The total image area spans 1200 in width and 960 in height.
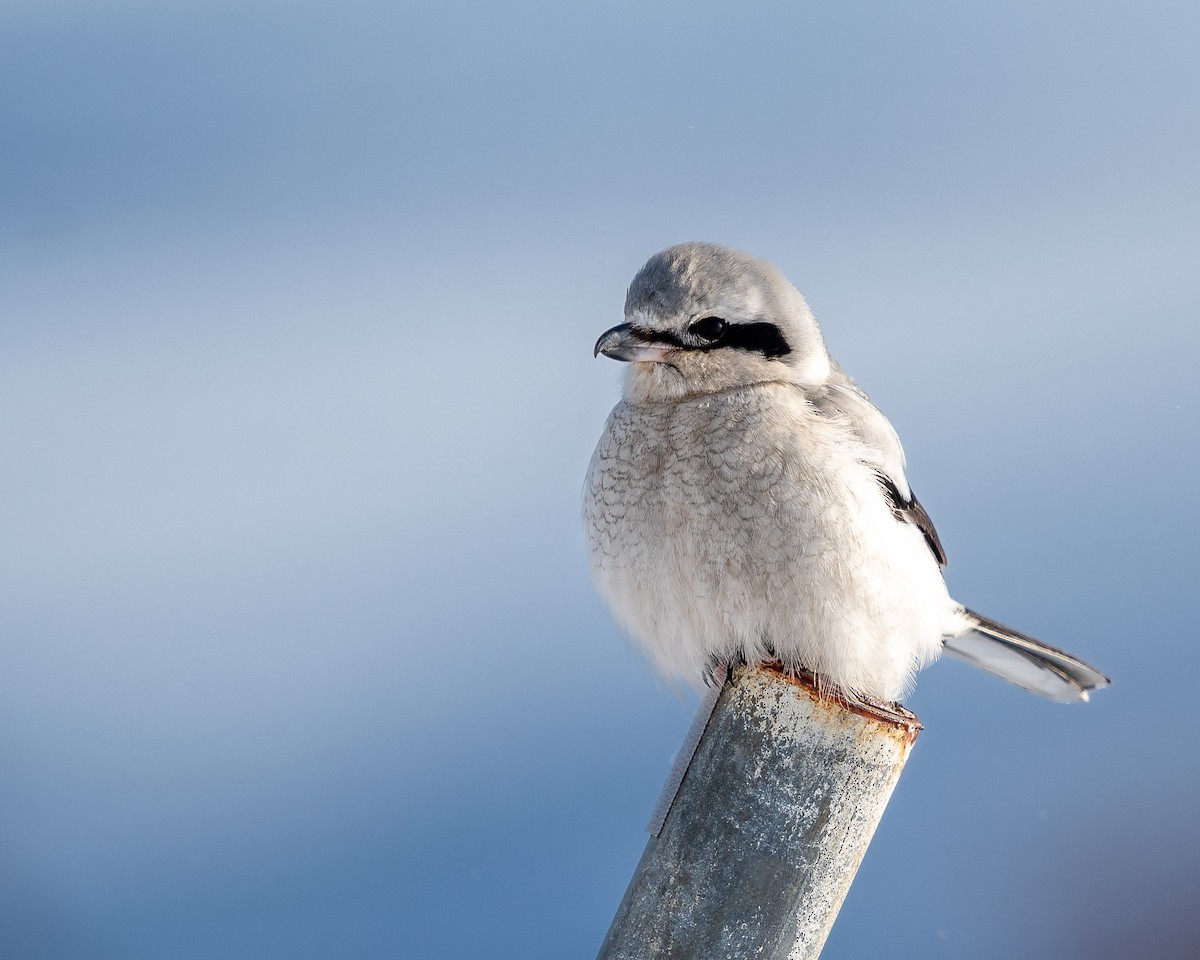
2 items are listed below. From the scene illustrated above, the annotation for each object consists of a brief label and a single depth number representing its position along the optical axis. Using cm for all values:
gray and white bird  482
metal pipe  477
